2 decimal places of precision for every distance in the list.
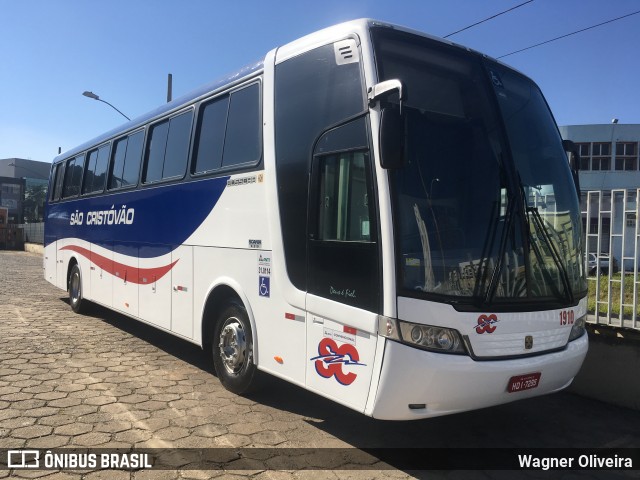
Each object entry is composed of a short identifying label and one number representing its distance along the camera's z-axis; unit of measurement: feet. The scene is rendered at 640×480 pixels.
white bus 11.57
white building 117.60
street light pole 71.69
